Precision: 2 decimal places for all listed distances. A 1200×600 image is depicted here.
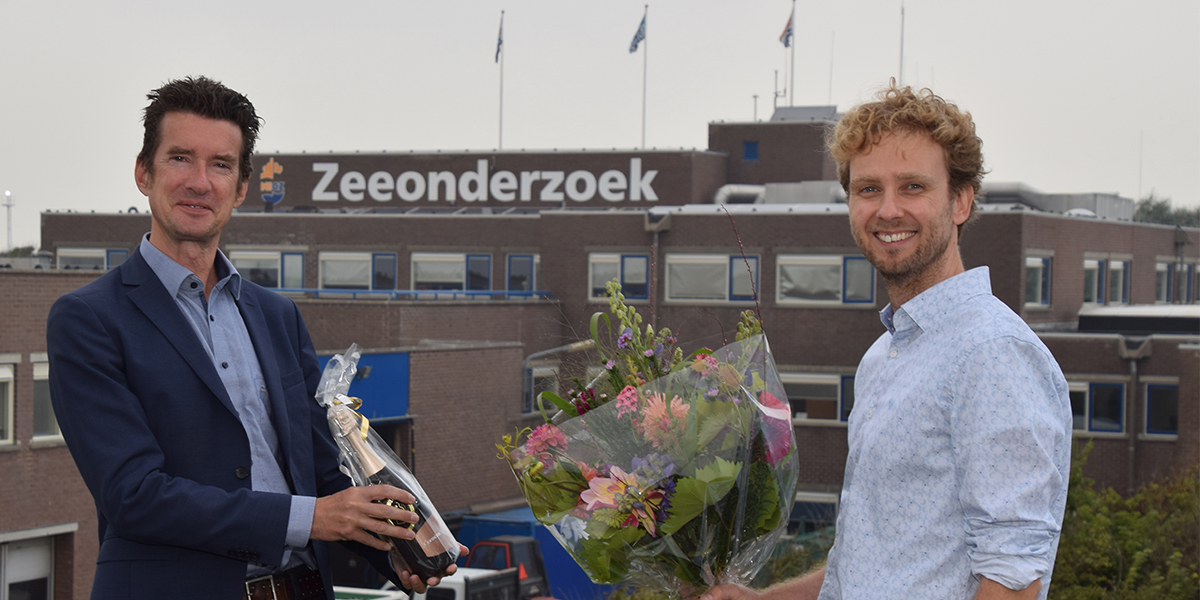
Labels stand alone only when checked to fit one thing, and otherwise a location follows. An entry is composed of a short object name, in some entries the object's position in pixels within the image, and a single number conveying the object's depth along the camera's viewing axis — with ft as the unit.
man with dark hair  9.11
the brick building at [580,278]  90.68
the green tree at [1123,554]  41.91
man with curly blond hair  7.55
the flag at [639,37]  137.99
